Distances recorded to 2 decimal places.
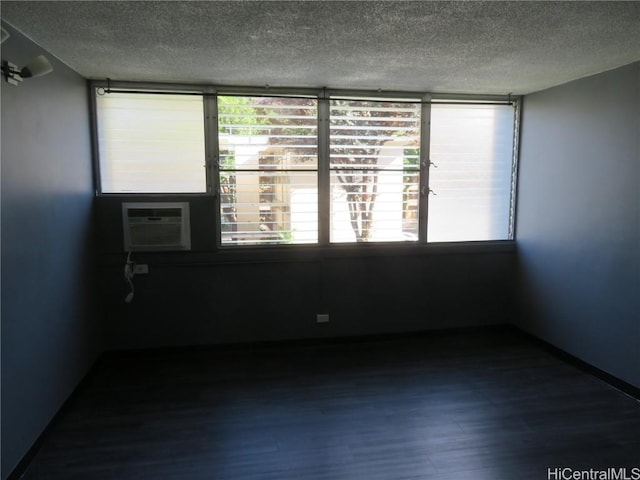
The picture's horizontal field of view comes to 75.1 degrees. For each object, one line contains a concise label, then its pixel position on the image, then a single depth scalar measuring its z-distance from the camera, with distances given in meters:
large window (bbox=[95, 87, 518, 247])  3.55
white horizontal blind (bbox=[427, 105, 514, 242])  4.02
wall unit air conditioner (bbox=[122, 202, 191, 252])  3.52
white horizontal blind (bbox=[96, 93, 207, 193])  3.49
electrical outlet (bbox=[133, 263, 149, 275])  3.60
